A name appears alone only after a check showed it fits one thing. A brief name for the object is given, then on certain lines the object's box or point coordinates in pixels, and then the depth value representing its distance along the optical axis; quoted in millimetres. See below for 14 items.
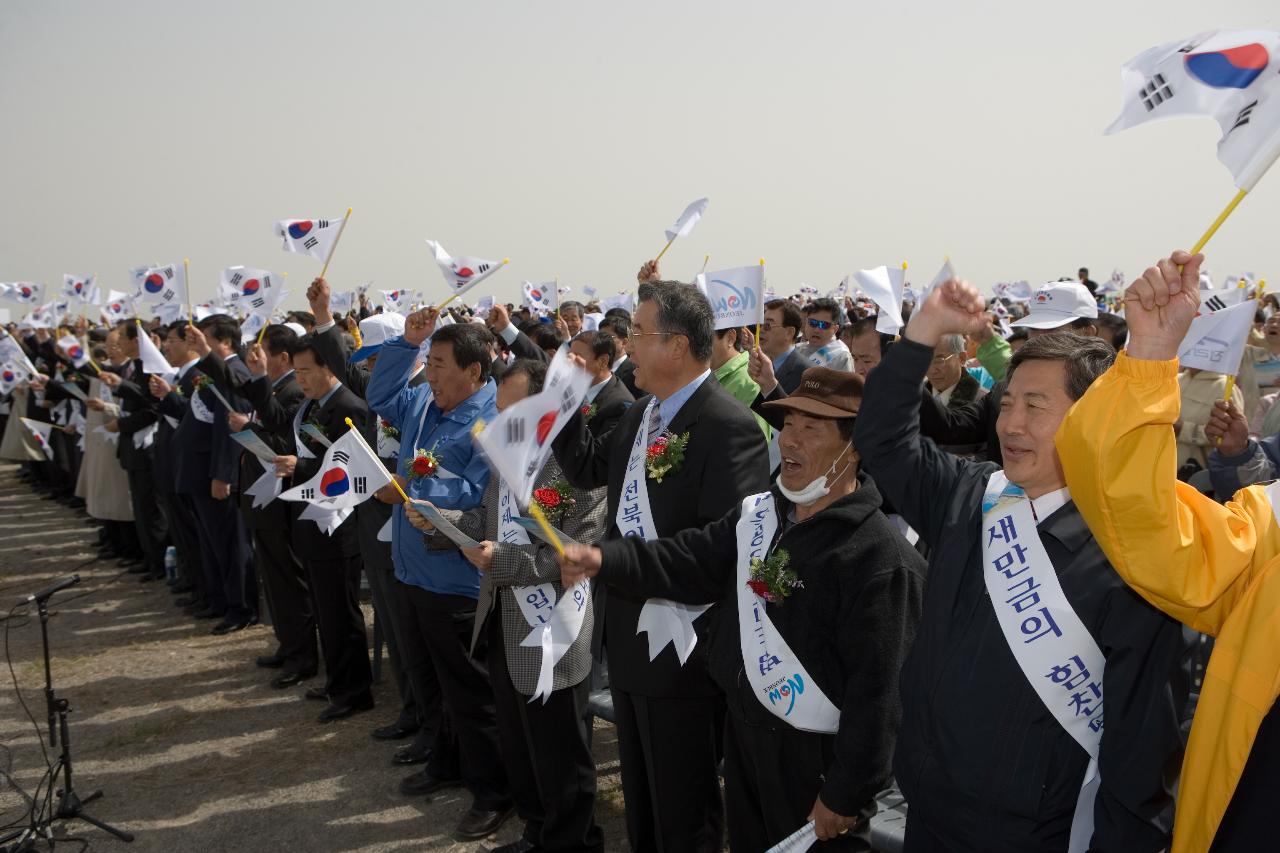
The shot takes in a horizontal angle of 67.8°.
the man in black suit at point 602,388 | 4945
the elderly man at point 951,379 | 5578
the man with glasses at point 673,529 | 3678
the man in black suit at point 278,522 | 6965
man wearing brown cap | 2822
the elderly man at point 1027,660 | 2197
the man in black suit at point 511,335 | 8716
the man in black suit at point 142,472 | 9953
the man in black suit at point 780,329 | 7867
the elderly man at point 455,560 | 4816
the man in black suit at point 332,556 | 6168
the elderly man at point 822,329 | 8391
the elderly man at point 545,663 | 4215
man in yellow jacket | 1882
